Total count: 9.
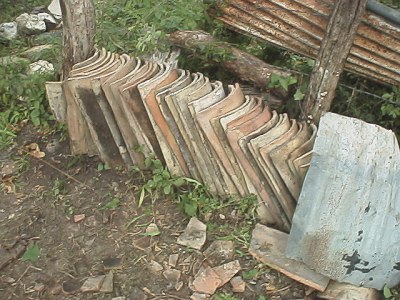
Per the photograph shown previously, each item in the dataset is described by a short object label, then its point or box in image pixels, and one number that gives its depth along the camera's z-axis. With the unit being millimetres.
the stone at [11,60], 4751
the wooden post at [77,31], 3961
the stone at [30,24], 5762
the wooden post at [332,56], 3324
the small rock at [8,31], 5578
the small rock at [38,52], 4957
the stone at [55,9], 6175
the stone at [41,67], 4625
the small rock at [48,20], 5973
